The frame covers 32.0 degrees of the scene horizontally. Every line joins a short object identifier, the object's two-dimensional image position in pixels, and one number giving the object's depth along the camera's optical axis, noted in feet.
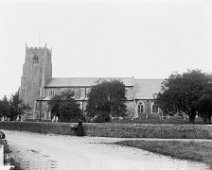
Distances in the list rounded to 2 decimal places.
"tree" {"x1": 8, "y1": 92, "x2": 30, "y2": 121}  265.77
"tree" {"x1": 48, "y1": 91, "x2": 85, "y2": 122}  209.46
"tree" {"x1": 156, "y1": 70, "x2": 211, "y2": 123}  173.17
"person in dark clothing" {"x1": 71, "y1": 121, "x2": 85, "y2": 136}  114.42
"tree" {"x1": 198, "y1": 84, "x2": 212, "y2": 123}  160.04
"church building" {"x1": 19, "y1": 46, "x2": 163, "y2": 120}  314.55
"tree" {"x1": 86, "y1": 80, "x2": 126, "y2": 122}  234.38
